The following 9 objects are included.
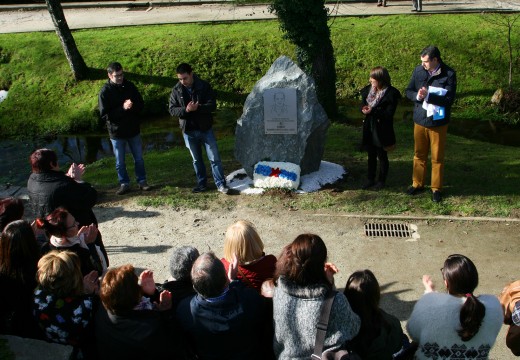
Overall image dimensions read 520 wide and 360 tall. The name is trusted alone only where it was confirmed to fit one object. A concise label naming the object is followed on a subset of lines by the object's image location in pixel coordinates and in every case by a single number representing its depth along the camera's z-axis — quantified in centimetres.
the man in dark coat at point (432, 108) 683
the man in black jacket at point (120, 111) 766
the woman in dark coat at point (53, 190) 521
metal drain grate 670
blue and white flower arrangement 790
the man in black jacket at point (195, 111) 757
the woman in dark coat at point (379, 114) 718
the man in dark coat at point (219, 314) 362
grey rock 777
